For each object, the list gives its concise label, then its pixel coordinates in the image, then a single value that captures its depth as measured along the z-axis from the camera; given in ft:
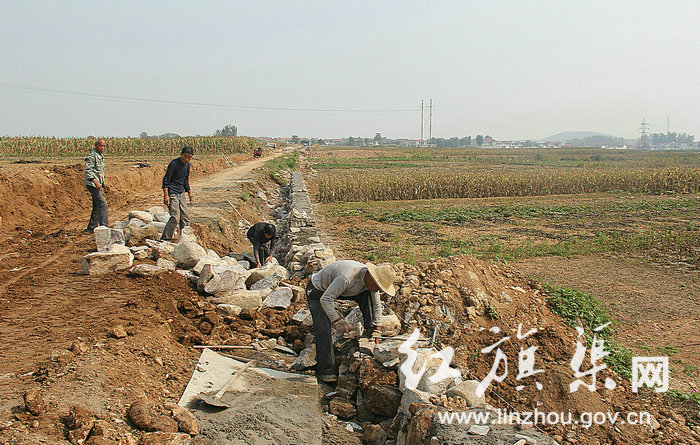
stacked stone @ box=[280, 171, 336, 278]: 25.59
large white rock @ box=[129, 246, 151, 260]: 22.98
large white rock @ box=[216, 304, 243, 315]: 19.03
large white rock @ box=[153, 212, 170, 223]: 29.66
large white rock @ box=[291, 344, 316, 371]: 15.78
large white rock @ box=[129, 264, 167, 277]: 20.56
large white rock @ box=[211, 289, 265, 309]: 19.70
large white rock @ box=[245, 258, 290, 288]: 22.59
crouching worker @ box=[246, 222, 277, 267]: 24.52
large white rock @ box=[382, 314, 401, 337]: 16.07
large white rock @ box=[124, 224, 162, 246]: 24.90
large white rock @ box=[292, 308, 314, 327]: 18.04
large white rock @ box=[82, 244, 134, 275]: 20.65
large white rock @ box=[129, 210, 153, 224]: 28.52
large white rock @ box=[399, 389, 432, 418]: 12.06
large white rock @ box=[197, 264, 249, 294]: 20.33
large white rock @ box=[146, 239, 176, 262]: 23.04
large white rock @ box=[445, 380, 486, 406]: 12.23
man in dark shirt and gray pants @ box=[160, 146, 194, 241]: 24.66
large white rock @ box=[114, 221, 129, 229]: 27.30
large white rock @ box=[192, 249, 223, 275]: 21.97
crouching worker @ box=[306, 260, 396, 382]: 14.38
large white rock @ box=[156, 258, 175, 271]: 21.89
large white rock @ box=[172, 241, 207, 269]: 22.89
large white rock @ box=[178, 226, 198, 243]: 23.45
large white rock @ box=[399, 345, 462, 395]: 13.11
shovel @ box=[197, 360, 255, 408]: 12.37
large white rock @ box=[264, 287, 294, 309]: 20.06
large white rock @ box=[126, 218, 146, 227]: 26.35
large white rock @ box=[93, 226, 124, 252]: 22.33
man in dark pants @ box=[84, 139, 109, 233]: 25.96
